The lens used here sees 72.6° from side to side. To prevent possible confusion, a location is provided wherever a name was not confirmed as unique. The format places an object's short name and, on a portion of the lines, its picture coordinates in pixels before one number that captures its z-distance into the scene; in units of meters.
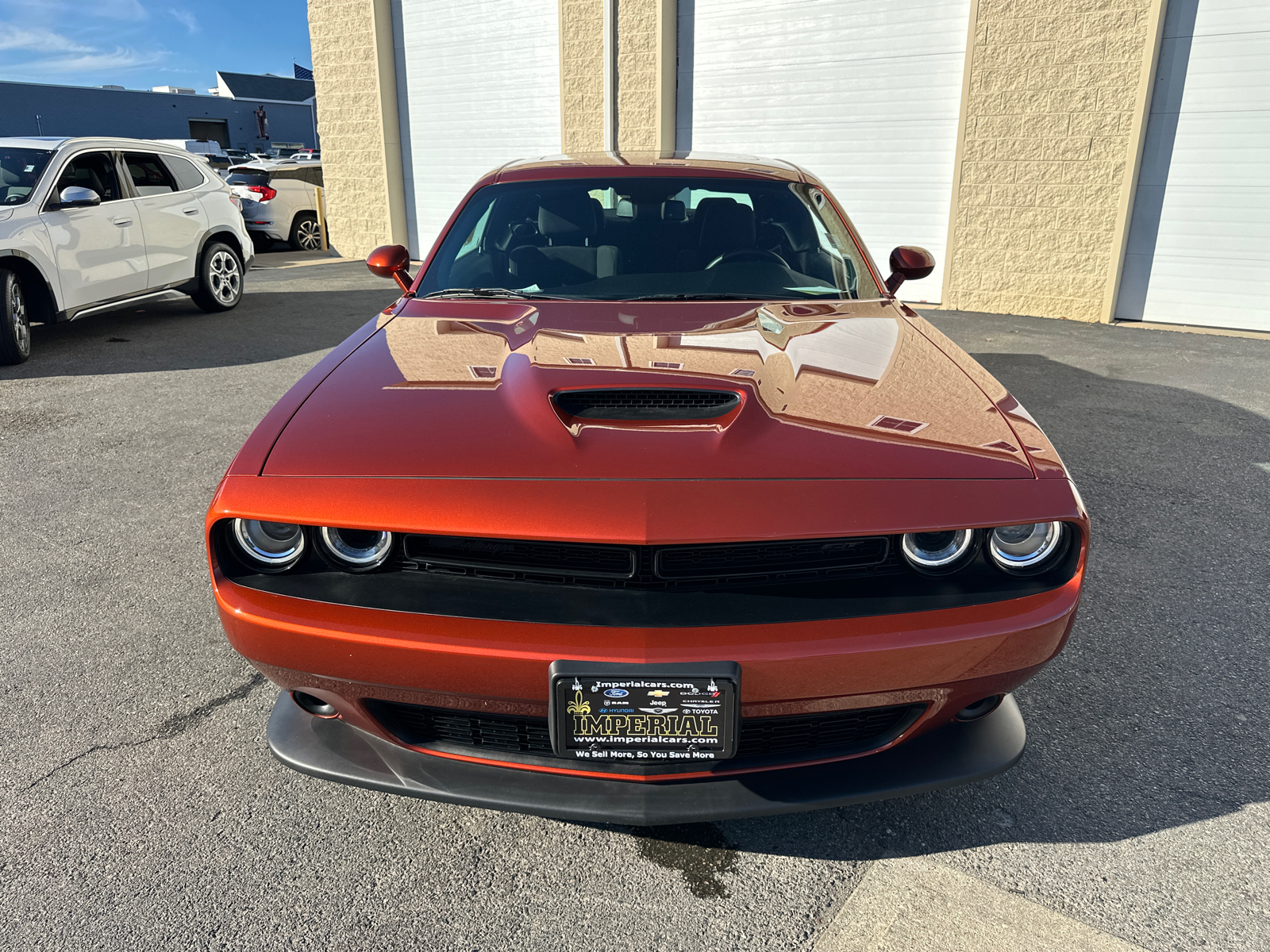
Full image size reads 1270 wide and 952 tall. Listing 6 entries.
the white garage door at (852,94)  9.27
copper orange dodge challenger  1.59
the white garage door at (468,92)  12.20
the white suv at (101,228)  6.59
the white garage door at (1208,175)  7.84
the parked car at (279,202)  13.53
